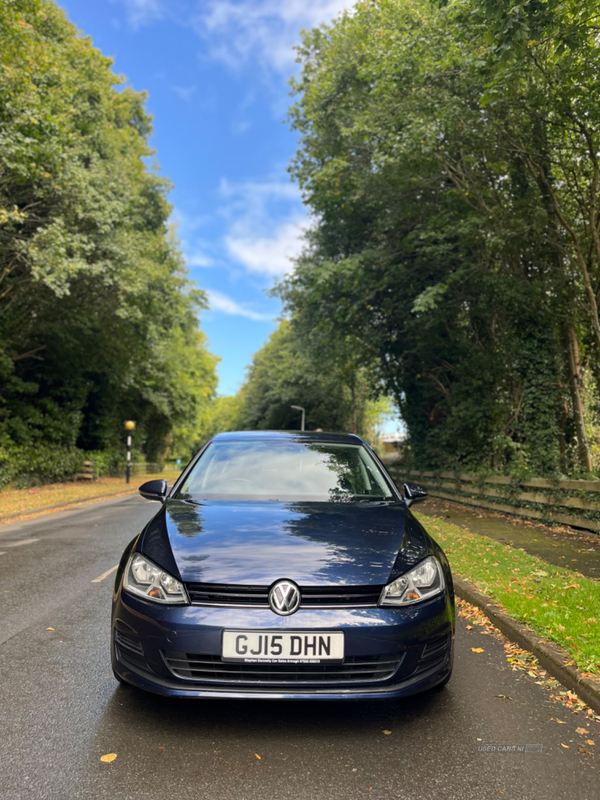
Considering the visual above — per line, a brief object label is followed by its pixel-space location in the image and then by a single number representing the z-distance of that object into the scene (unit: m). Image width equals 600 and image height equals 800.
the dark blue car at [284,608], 2.75
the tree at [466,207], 10.00
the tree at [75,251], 13.44
